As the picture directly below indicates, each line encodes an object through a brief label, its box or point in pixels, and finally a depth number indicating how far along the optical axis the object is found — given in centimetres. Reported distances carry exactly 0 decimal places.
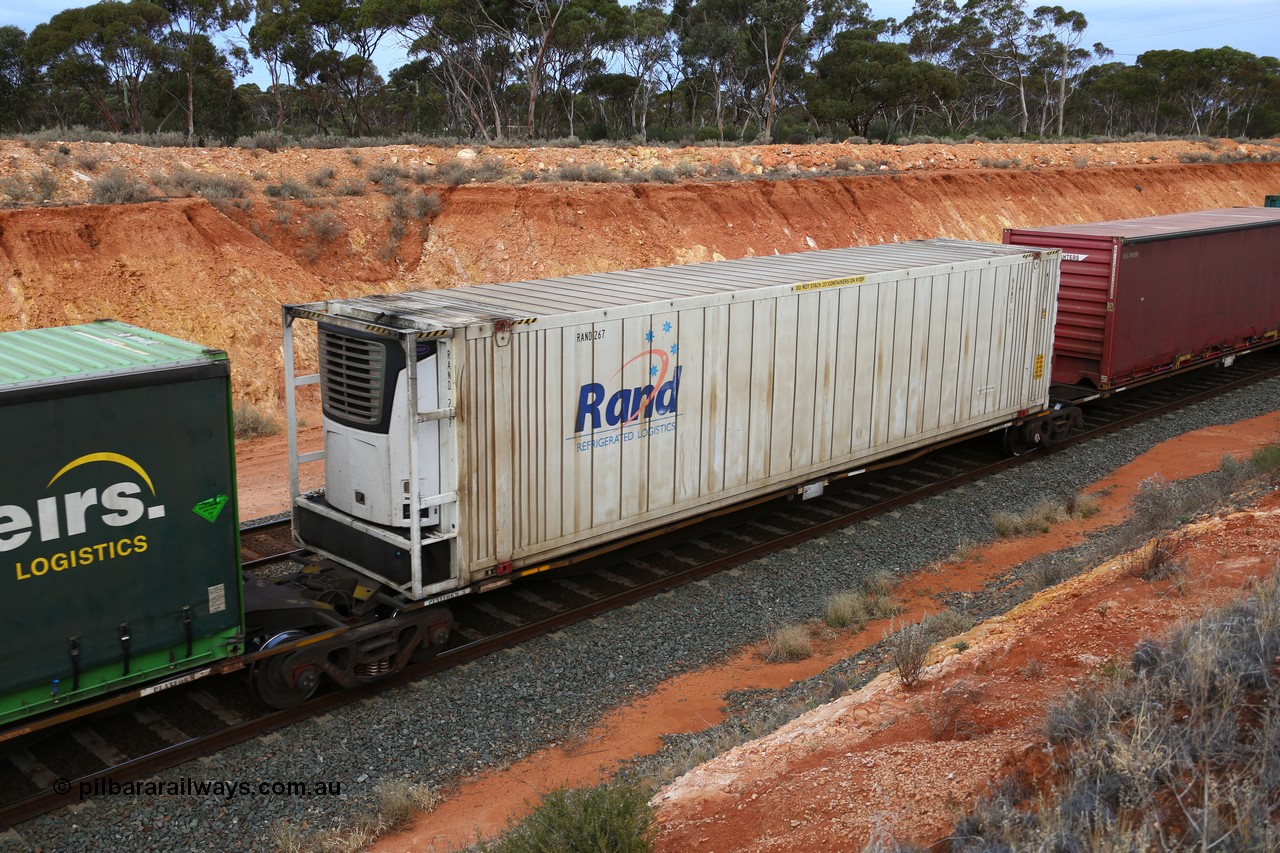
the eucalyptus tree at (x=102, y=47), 4122
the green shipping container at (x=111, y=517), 715
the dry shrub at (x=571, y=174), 3008
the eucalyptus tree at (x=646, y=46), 5481
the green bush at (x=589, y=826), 576
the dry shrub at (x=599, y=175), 3039
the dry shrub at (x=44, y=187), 2175
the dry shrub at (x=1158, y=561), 943
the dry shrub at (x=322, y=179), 2650
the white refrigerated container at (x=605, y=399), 934
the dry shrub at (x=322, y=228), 2412
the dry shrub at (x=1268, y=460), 1419
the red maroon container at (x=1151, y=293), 1781
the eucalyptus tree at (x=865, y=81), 5734
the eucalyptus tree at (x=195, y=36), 4291
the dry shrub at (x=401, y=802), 761
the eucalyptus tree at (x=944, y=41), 7512
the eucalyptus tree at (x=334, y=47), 4531
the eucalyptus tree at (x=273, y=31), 4494
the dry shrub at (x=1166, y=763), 448
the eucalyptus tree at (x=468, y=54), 4628
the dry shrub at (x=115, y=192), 2189
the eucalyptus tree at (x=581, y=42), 4711
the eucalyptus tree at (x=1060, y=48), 7625
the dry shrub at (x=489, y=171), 2917
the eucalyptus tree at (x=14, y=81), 4100
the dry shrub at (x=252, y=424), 1870
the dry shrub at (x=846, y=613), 1109
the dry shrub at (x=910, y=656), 809
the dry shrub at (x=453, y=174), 2791
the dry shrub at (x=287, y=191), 2500
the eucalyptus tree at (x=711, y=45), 5578
